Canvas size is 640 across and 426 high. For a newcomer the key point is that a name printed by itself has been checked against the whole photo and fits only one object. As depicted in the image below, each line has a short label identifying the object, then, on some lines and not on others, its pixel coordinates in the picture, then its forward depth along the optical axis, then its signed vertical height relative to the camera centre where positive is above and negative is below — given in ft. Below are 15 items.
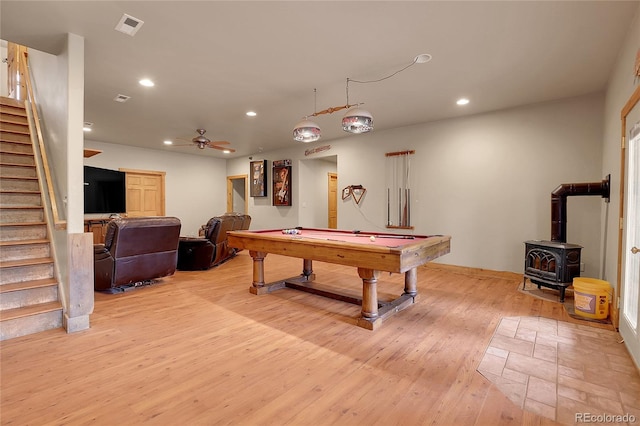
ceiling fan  18.40 +4.07
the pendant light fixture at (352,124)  10.25 +3.03
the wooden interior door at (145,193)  26.11 +1.23
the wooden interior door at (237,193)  31.16 +1.61
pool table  8.75 -1.45
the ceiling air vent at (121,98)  14.19 +5.19
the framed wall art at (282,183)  26.66 +2.32
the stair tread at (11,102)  14.43 +5.00
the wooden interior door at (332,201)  30.27 +0.81
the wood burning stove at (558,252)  12.04 -1.66
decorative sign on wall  23.89 +4.83
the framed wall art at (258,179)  28.35 +2.81
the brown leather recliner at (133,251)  12.23 -1.90
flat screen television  22.21 +1.19
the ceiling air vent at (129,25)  8.27 +5.15
